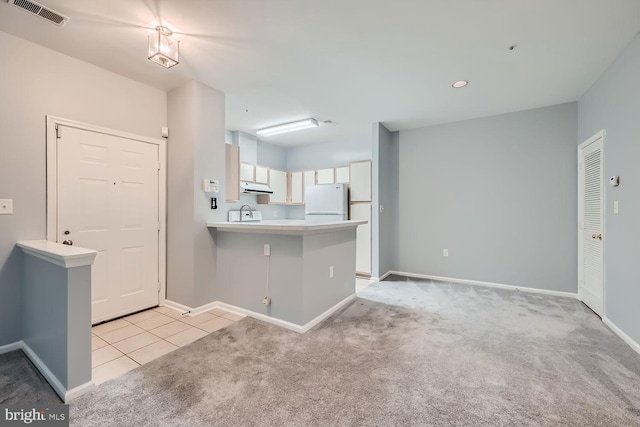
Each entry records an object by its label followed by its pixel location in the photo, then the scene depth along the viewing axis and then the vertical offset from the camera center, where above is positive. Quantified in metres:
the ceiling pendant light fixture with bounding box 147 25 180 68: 2.12 +1.30
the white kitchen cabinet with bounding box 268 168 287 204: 5.93 +0.57
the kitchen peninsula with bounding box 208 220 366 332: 2.68 -0.63
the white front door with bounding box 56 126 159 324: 2.64 -0.01
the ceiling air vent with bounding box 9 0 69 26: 1.92 +1.46
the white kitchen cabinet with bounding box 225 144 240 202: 3.64 +0.51
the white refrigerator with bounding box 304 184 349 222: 5.10 +0.18
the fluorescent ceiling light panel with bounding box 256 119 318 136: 4.56 +1.49
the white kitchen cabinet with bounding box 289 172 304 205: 6.07 +0.54
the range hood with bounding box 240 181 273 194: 5.17 +0.46
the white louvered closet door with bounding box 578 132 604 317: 3.05 -0.12
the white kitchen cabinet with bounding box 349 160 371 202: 5.00 +0.58
